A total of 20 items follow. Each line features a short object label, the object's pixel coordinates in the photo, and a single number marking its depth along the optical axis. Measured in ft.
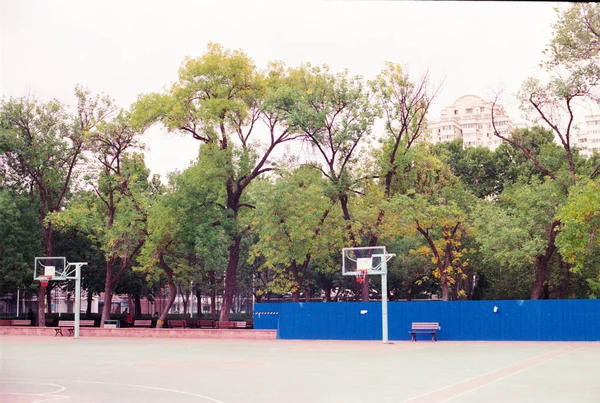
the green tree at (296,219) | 132.77
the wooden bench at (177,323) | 156.04
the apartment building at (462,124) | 574.15
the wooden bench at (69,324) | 145.07
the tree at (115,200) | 146.20
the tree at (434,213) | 126.11
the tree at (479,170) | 193.06
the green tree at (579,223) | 103.91
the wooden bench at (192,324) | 158.40
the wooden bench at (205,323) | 156.25
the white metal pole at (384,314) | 104.68
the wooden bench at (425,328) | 108.78
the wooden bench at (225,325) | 141.38
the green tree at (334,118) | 131.34
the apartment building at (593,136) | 611.06
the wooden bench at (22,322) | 171.63
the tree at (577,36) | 106.32
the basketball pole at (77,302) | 130.82
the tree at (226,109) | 140.05
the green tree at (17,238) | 153.69
